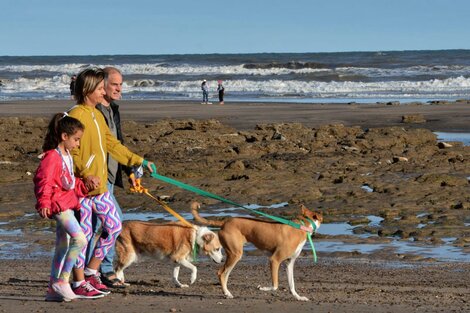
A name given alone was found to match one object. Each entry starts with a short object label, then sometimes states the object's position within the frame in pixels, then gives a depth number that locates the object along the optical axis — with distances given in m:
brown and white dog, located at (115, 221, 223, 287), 14.44
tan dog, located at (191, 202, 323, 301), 13.36
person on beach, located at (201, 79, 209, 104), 68.01
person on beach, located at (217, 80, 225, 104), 66.74
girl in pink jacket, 11.85
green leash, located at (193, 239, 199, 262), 14.52
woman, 12.53
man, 13.25
